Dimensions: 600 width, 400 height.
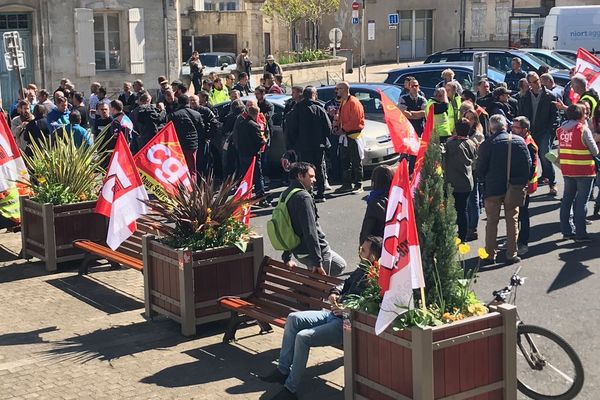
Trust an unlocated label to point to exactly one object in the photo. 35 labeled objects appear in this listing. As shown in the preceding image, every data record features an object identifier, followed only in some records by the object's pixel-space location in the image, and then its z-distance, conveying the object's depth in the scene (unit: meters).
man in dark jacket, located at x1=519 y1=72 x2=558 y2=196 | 16.39
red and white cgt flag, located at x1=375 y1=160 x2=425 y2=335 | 6.84
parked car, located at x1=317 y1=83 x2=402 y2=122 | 19.52
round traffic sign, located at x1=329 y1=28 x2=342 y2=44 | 39.75
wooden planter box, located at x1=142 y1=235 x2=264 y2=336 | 9.72
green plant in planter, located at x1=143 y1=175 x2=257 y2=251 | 9.88
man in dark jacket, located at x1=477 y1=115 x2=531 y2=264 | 11.89
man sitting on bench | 7.90
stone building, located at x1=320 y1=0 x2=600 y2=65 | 48.72
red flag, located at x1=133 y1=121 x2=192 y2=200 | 11.17
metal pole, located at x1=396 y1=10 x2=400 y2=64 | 48.38
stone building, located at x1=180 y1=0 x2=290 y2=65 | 44.72
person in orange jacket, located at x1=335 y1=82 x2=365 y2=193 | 16.62
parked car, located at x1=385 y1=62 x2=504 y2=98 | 22.33
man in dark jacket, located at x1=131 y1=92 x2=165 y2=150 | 17.30
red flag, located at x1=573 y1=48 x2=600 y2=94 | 16.61
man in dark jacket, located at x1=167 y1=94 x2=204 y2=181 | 16.41
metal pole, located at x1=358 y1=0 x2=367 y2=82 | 42.43
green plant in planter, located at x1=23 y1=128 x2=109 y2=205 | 12.80
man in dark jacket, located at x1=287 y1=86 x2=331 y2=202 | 15.98
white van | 33.00
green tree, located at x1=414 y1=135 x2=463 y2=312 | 7.15
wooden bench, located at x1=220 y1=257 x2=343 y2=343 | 8.84
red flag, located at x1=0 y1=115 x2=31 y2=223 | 13.16
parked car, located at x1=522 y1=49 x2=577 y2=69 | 27.25
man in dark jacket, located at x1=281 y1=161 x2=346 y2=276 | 9.41
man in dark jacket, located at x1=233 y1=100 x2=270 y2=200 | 15.60
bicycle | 7.75
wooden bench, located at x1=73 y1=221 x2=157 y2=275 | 11.47
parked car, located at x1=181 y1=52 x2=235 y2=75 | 37.10
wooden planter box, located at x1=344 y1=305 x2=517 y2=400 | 6.91
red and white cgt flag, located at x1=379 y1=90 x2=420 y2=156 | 12.07
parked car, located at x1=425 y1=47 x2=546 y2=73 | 25.25
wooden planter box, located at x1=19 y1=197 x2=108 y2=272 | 12.58
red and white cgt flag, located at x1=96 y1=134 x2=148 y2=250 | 10.49
